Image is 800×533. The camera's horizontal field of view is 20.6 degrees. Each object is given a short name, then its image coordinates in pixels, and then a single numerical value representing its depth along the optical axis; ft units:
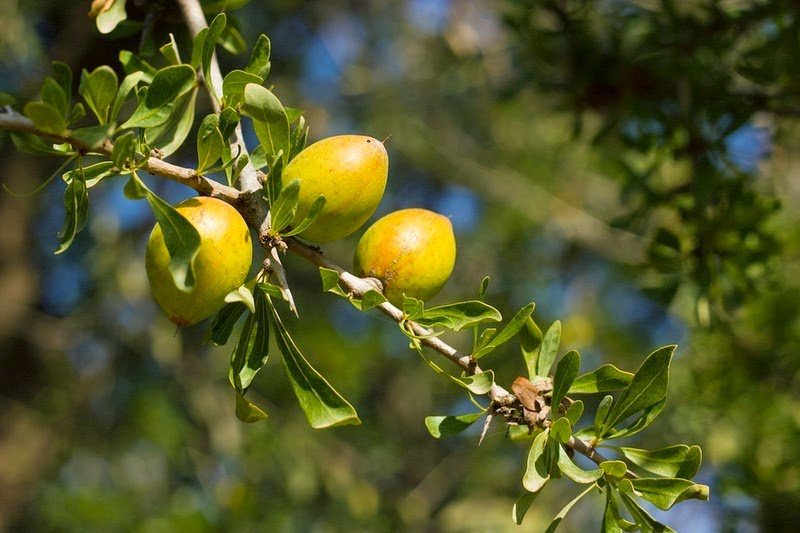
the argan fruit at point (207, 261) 1.57
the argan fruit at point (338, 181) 1.61
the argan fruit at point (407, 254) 1.66
